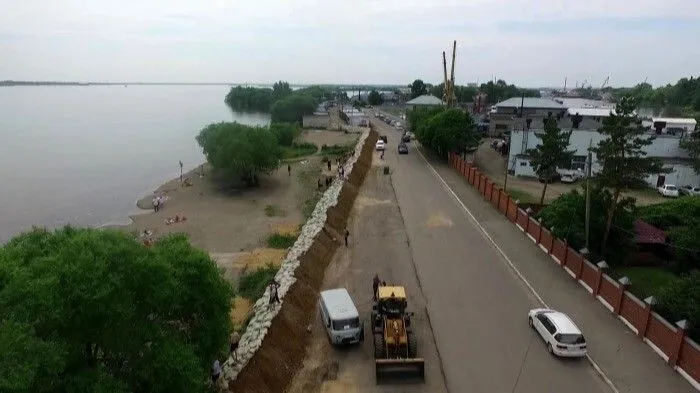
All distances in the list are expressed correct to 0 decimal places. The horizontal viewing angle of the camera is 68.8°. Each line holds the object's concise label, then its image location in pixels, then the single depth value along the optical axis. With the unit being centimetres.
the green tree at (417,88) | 17412
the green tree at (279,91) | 17482
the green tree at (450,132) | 5500
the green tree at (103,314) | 980
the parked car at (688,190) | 4392
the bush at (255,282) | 2462
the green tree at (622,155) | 2592
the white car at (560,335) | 1828
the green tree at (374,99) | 19218
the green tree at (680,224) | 2519
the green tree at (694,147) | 4562
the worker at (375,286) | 2232
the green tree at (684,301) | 1818
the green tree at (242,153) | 5081
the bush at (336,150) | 7024
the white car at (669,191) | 4462
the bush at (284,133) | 7962
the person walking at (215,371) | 1496
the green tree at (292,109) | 12662
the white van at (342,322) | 1873
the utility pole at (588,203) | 2427
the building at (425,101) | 11489
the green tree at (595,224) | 2666
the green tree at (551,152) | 3634
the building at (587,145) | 4669
